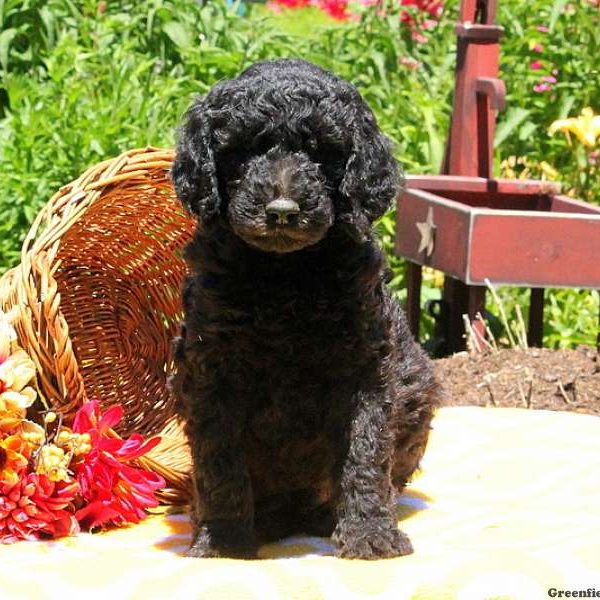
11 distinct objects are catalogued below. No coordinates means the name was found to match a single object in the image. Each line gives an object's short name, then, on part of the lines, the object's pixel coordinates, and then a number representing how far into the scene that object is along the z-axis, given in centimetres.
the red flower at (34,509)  379
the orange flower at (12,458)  382
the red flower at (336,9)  1037
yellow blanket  313
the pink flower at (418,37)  787
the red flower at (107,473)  392
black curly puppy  325
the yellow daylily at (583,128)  662
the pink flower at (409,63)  770
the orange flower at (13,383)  379
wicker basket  426
